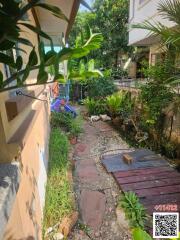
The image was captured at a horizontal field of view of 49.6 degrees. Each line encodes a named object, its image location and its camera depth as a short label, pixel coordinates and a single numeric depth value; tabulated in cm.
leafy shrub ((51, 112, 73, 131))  673
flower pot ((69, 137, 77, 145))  613
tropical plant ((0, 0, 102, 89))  65
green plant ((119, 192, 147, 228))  301
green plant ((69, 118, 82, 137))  647
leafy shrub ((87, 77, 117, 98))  978
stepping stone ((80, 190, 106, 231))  305
